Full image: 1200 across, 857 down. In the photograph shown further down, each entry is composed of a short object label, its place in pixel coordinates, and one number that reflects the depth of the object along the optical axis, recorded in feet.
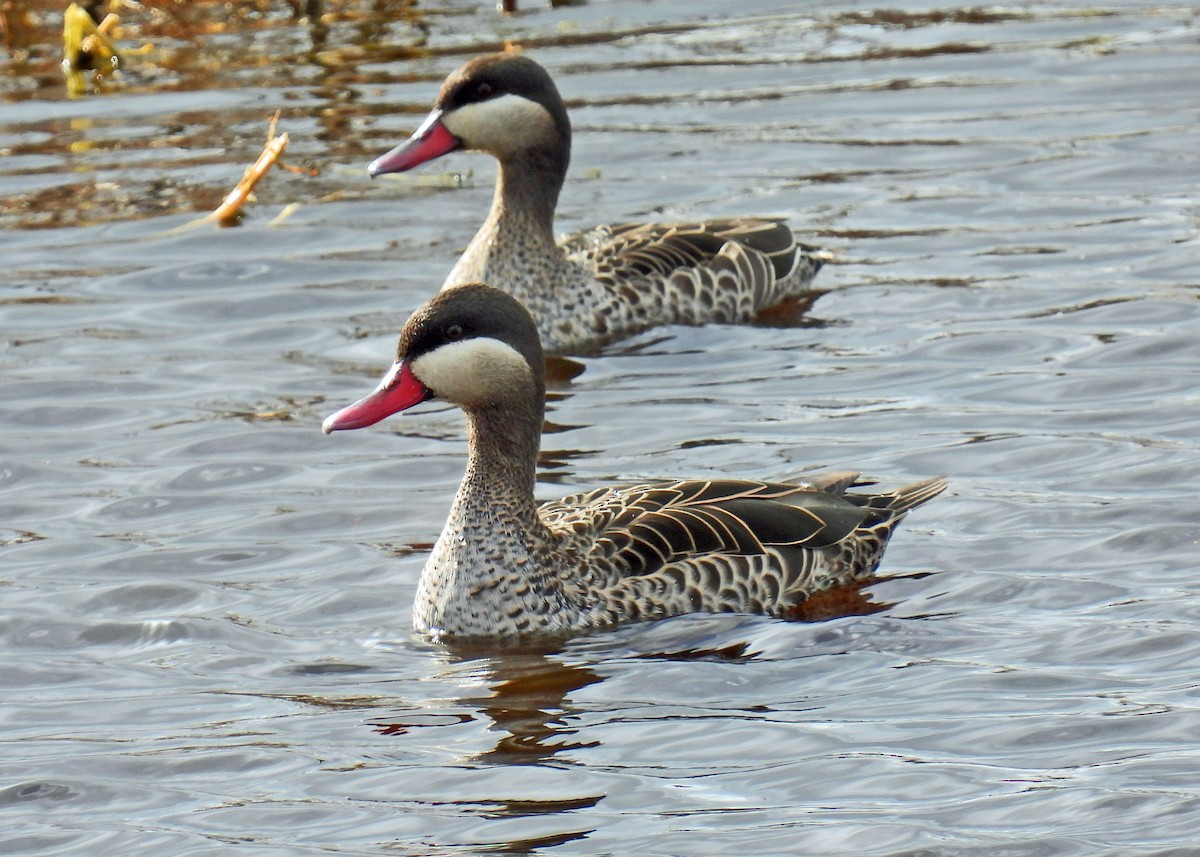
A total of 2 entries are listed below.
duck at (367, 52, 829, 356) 81.76
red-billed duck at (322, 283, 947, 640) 54.19
